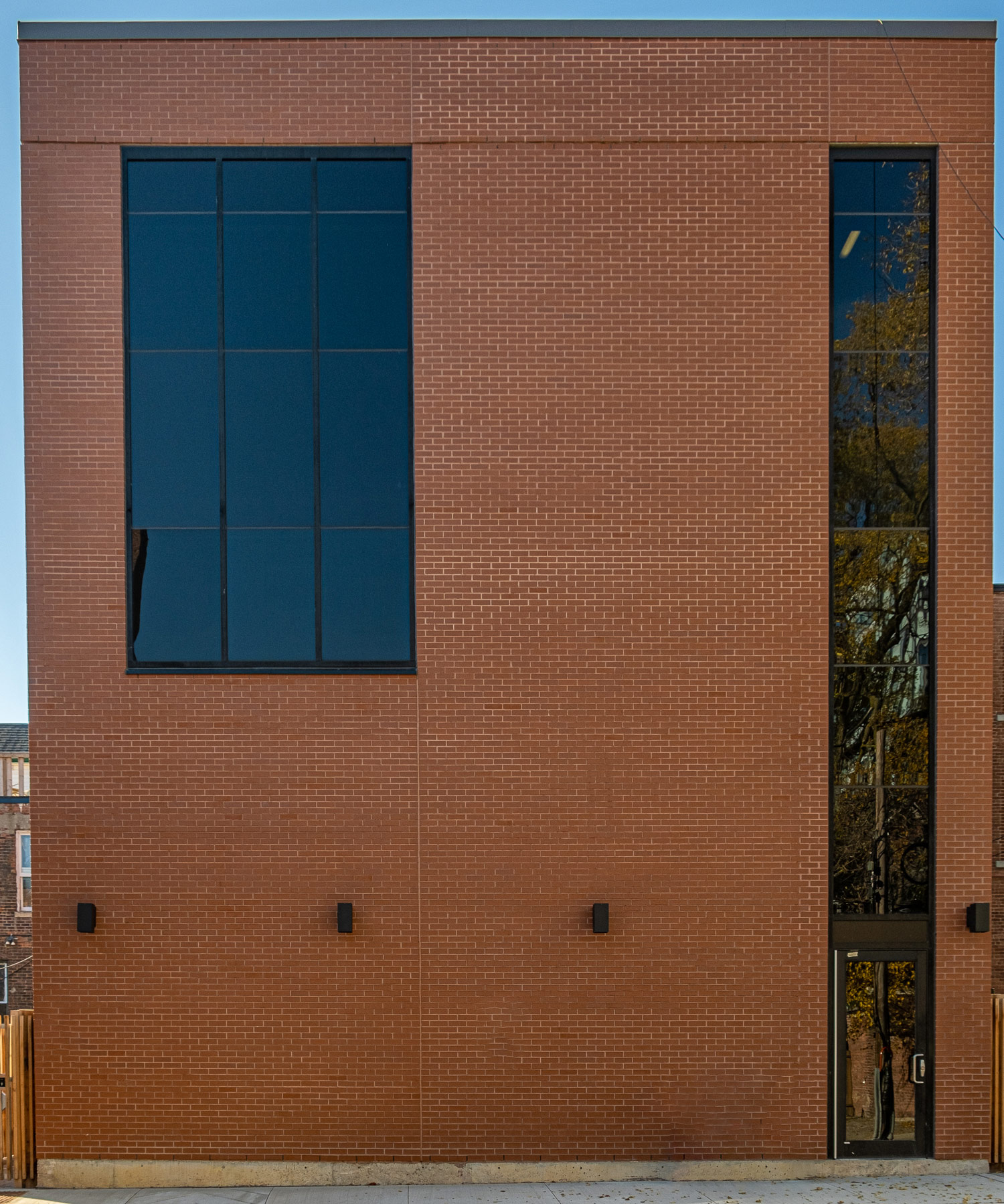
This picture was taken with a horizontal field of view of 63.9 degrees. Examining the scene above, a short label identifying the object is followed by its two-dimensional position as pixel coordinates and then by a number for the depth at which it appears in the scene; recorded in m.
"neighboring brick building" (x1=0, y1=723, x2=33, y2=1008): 23.92
